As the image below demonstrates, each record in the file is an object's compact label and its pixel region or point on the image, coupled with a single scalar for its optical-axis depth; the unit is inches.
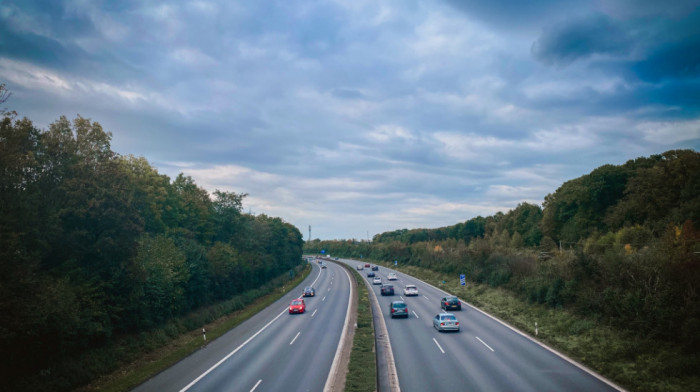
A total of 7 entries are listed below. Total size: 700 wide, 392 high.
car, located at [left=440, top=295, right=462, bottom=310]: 1338.6
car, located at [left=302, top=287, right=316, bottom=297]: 2021.2
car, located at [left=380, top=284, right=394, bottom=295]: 1940.2
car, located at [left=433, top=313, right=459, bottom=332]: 1003.3
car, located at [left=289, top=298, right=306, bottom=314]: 1459.2
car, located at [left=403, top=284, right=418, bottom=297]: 1861.5
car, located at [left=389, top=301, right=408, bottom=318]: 1259.2
